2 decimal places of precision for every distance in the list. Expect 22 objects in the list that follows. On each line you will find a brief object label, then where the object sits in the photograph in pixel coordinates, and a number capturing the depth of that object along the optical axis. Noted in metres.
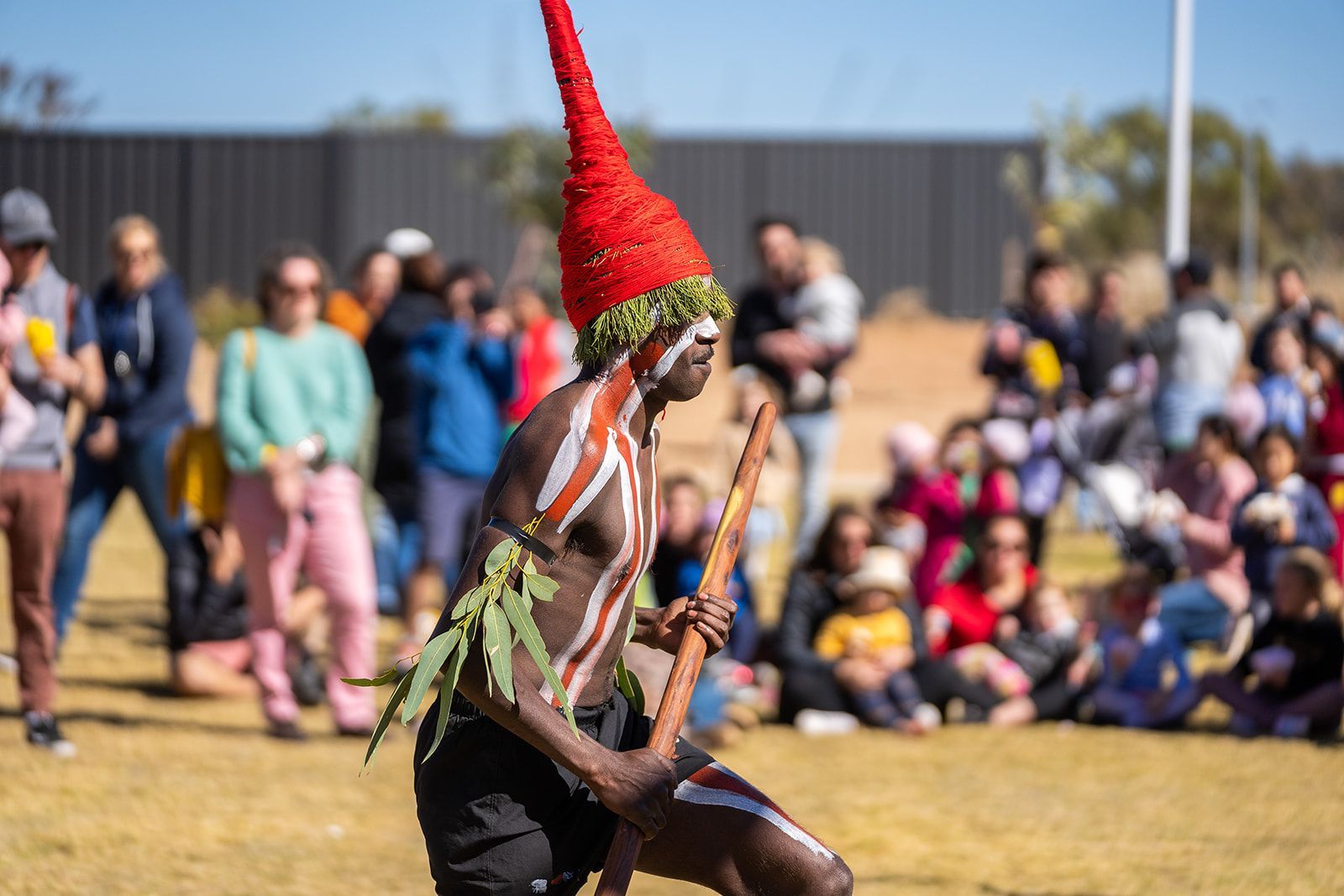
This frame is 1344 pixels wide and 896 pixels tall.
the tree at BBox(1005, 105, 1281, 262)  95.19
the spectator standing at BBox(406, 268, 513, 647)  15.25
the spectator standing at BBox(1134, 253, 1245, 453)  19.23
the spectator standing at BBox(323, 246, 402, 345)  18.56
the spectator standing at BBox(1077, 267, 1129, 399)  20.42
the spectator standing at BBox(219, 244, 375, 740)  13.21
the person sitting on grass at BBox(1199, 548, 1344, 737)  13.86
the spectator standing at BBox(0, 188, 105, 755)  12.08
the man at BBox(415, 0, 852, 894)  5.91
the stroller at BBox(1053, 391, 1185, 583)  19.78
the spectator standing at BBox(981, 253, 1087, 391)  19.81
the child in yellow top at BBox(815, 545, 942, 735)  14.58
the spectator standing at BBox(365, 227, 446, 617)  16.80
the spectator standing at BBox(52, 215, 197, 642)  14.68
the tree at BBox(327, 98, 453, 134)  93.56
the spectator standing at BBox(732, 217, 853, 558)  18.09
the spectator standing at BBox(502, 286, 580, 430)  16.72
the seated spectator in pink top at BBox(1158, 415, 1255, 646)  15.61
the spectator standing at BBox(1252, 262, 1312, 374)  20.67
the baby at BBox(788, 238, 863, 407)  18.08
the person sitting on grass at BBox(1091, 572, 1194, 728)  14.57
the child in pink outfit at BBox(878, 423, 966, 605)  17.05
